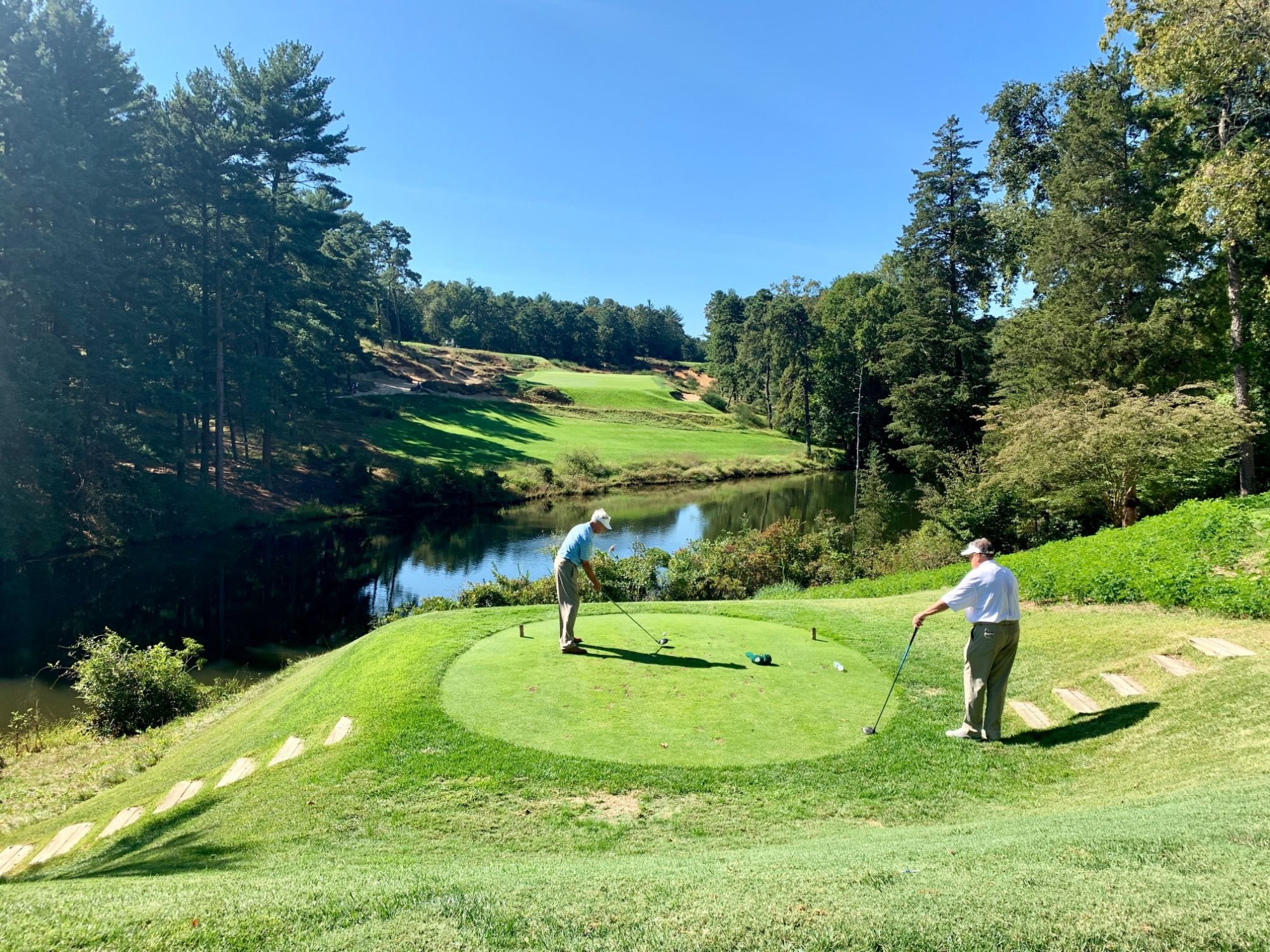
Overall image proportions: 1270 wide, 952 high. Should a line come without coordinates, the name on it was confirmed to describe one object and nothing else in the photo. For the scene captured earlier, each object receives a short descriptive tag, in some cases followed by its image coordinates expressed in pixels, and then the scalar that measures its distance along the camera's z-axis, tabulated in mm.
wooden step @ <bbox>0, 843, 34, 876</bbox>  7024
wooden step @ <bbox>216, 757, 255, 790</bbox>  7445
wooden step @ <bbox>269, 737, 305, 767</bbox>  7578
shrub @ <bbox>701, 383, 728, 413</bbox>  90938
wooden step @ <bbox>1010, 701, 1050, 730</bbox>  7762
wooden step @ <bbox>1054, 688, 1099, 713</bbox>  7859
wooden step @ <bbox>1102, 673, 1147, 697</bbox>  7891
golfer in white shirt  7258
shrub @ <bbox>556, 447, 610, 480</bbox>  51281
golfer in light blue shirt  9672
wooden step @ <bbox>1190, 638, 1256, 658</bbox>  7902
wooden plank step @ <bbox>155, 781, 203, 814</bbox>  7324
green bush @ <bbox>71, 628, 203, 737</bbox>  12438
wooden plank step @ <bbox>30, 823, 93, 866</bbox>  7137
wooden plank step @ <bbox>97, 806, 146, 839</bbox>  7207
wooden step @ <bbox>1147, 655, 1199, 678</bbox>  7855
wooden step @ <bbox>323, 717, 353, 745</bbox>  7645
